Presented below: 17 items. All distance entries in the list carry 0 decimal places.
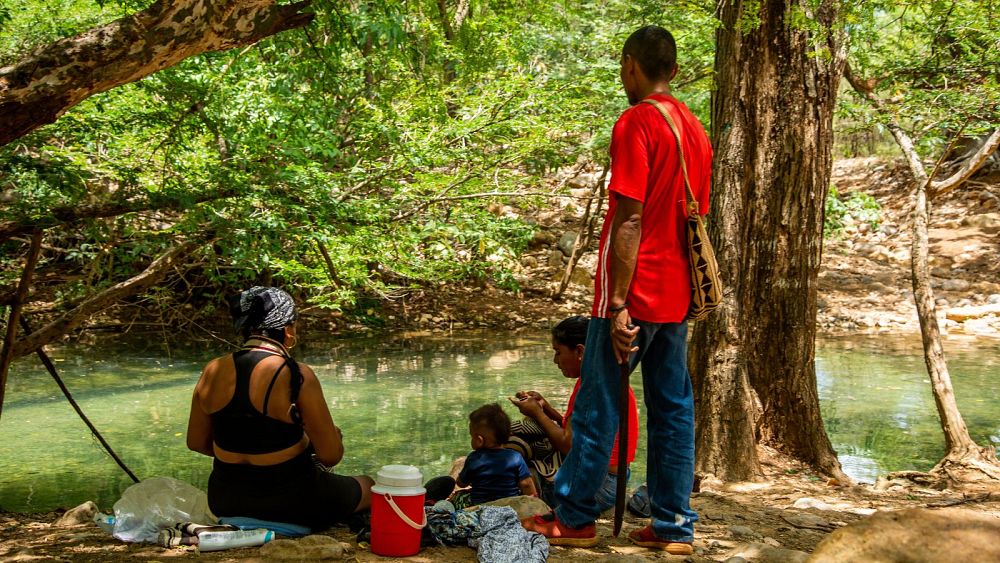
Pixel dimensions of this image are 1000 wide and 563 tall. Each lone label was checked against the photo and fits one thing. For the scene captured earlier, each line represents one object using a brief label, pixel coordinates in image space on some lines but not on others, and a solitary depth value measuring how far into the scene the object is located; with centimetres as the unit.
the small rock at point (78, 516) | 427
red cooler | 320
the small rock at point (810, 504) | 457
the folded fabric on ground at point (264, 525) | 342
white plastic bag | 357
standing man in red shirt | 306
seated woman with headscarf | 335
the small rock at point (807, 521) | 399
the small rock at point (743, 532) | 373
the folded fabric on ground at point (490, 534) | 308
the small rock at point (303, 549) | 318
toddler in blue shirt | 399
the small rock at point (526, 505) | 369
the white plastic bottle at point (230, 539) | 329
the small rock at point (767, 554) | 314
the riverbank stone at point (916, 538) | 223
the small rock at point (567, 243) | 1801
